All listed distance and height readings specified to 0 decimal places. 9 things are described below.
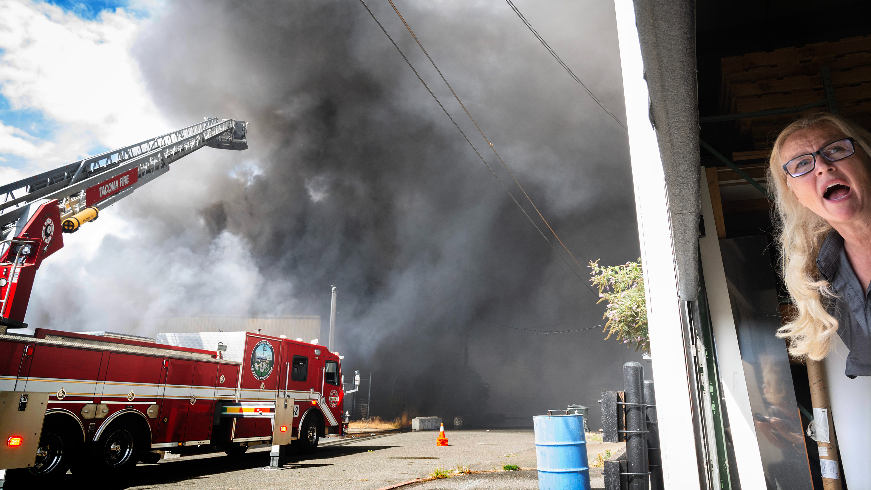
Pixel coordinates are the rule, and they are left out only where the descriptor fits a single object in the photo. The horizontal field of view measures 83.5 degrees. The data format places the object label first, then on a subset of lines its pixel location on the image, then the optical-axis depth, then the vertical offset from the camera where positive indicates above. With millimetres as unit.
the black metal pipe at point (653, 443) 4801 -481
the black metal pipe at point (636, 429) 4375 -312
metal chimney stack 21730 +3325
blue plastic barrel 5336 -637
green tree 9594 +1715
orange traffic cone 13955 -1317
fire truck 6676 +71
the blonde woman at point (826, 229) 1527 +531
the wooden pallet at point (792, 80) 3338 +2172
